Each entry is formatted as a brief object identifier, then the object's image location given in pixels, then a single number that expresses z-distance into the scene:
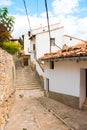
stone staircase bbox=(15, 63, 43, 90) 9.63
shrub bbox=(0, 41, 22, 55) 12.11
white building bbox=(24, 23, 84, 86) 12.97
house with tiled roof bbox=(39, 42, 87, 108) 4.86
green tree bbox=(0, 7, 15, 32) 9.40
